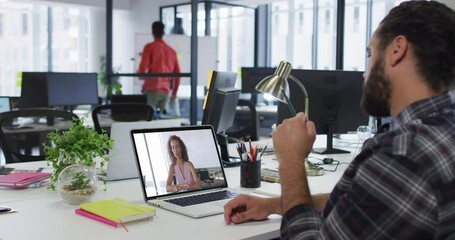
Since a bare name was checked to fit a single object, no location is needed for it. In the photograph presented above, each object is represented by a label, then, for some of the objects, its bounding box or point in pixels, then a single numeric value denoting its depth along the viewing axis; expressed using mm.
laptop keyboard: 1626
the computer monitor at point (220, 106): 2348
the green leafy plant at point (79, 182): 1650
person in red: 6422
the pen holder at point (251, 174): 1899
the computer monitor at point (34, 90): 4371
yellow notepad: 1412
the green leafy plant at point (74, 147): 1719
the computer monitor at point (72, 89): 4461
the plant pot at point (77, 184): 1629
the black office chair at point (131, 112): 3927
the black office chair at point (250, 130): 4070
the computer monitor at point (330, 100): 2730
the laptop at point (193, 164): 1610
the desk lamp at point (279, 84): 2215
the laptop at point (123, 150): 1921
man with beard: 958
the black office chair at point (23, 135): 2766
